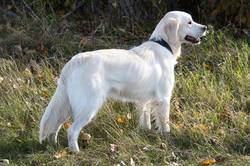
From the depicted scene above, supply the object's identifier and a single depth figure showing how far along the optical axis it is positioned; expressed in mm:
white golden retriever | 10273
